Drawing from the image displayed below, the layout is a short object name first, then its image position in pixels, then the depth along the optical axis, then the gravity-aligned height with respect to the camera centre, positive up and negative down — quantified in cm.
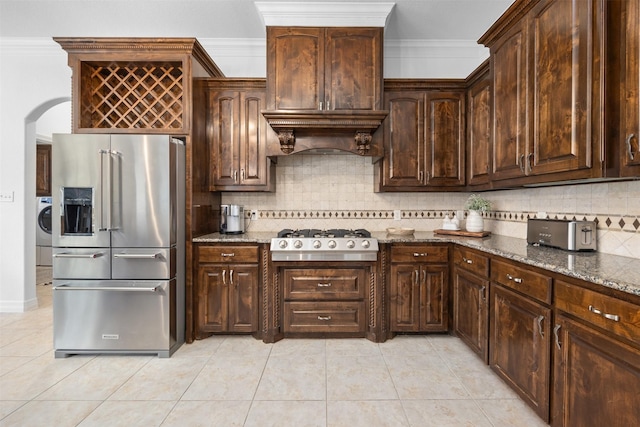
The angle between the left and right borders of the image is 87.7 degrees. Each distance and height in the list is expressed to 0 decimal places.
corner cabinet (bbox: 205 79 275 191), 319 +73
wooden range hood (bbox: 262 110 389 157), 297 +76
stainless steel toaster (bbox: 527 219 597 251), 201 -14
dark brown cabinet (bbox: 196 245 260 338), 289 -68
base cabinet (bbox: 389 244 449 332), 292 -68
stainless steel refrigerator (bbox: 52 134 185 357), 254 -26
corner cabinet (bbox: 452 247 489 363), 235 -68
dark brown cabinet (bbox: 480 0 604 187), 163 +70
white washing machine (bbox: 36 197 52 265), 594 -39
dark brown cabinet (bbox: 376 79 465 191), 322 +77
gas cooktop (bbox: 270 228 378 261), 281 -32
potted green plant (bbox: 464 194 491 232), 311 -1
